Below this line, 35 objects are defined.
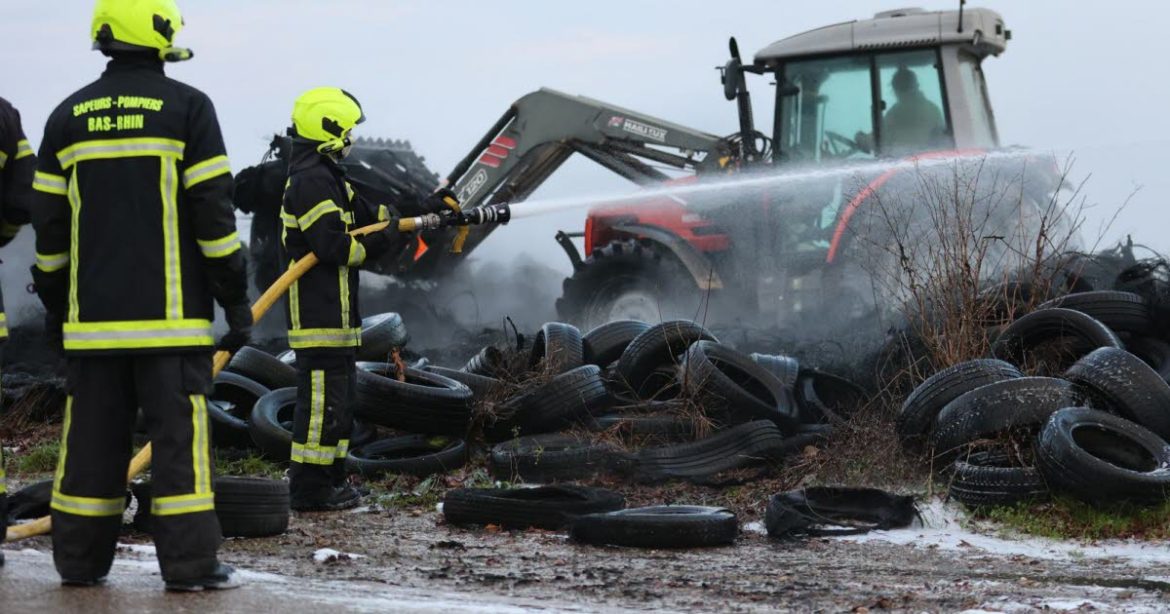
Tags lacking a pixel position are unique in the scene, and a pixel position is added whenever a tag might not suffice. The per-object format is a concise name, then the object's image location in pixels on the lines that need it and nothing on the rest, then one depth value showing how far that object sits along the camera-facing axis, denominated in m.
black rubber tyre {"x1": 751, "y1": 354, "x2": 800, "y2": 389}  9.76
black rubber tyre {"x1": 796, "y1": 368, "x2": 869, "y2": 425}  9.49
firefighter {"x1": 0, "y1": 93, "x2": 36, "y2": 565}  5.93
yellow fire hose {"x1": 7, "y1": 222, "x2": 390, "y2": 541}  5.77
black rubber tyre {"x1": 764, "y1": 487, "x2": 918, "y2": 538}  6.85
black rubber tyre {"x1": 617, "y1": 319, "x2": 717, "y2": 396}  9.59
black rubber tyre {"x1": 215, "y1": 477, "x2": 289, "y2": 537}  6.32
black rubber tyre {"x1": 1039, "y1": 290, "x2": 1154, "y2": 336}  9.40
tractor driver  12.30
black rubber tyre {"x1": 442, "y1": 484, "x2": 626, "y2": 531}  7.07
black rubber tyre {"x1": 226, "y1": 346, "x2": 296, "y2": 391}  10.43
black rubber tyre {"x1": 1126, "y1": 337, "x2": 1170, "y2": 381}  9.33
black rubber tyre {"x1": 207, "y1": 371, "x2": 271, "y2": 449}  10.09
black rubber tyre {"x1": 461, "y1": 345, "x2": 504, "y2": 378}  10.10
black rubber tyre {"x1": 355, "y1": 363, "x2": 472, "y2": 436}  8.80
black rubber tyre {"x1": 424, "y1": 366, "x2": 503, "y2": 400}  9.49
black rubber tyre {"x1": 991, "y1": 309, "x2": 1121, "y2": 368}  8.68
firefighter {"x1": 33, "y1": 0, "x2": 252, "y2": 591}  4.95
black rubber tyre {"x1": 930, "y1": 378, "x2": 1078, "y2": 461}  7.46
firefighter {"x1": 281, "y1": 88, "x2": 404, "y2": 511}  7.54
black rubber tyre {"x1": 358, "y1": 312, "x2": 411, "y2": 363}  10.42
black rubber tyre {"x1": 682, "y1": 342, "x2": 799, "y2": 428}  8.93
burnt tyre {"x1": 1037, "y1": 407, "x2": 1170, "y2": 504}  6.79
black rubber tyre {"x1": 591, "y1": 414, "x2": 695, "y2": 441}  8.92
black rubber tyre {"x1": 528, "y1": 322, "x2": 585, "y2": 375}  9.71
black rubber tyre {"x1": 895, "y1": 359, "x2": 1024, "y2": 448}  7.93
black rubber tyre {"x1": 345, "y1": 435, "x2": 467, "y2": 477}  8.69
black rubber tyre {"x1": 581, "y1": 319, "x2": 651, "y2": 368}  10.24
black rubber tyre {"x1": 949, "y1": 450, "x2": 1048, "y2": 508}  7.08
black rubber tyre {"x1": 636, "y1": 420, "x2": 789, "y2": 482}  8.27
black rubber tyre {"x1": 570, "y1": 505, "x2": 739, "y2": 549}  6.52
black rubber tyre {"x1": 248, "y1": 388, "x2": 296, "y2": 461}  8.96
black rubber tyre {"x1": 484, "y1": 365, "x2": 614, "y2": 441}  8.99
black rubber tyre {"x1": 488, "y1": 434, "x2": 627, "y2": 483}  8.38
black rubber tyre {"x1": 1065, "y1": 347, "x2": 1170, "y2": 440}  7.61
